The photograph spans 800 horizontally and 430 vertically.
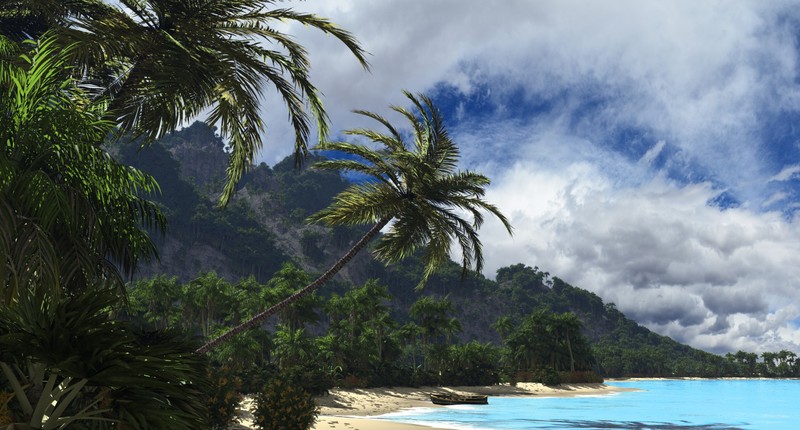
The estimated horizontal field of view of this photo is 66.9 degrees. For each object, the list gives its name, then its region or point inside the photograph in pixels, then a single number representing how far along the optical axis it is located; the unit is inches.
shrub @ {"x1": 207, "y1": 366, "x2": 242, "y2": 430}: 592.7
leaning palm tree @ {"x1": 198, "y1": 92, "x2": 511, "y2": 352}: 828.6
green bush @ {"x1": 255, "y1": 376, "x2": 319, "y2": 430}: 601.9
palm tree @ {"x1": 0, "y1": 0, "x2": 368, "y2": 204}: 509.0
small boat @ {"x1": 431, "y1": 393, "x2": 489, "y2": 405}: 1611.7
